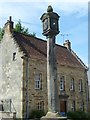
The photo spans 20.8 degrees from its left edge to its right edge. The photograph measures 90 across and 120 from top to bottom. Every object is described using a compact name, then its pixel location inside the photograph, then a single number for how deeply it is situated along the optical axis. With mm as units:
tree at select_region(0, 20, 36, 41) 41912
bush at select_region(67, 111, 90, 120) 26814
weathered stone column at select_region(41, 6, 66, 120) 10289
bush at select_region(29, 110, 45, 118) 25162
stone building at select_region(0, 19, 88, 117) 25781
